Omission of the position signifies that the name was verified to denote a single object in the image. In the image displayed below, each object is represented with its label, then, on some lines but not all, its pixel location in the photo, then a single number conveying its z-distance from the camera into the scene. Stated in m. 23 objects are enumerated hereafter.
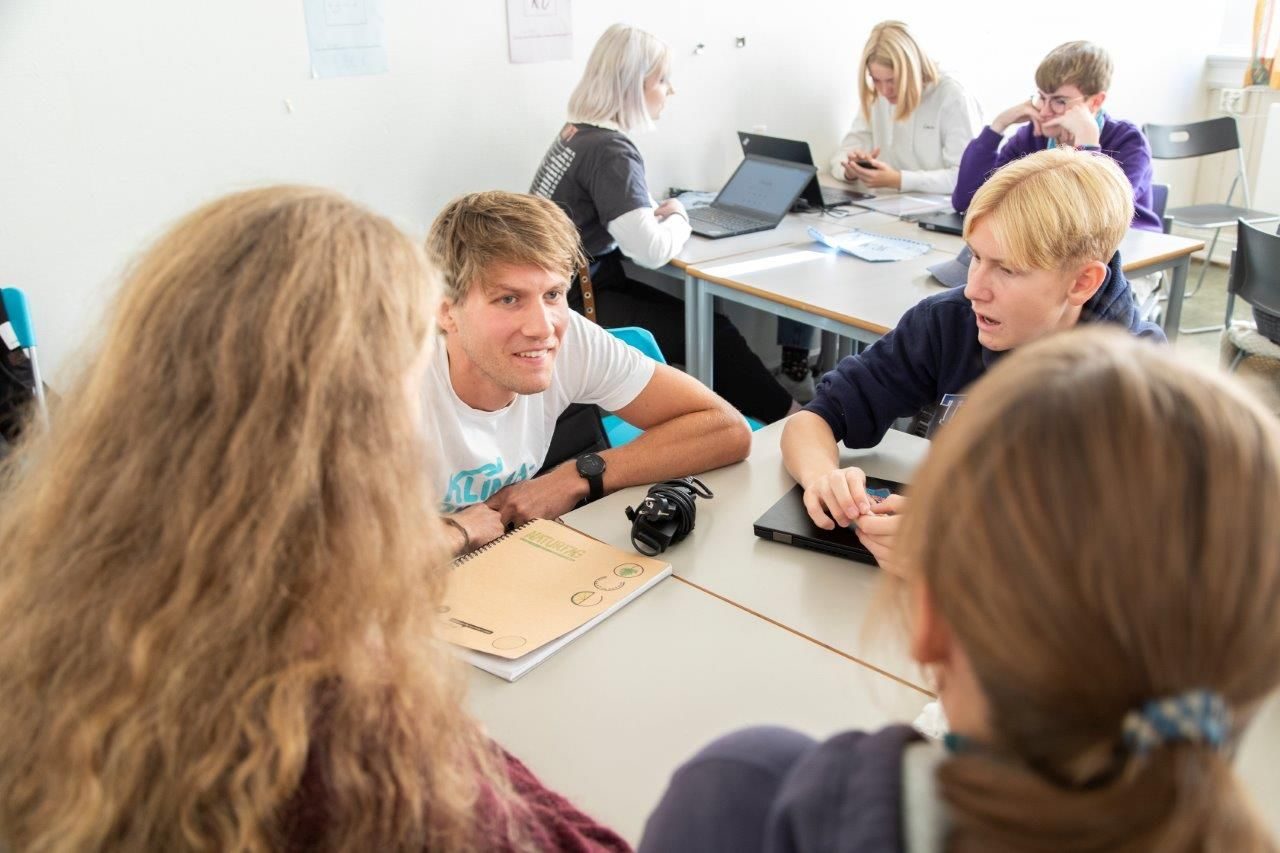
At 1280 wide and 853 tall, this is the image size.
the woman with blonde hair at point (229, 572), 0.65
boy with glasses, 3.15
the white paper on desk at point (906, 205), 3.51
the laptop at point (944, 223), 3.17
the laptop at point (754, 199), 3.29
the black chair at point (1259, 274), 2.67
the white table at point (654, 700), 1.02
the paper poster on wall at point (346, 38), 2.77
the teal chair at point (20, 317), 2.16
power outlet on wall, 5.20
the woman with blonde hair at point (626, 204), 2.90
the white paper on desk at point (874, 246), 2.89
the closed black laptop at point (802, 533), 1.40
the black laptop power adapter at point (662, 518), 1.43
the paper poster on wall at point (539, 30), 3.18
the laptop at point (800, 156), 3.51
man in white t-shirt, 1.61
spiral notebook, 1.20
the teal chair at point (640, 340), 2.05
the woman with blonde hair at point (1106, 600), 0.45
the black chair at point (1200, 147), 4.30
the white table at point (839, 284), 2.47
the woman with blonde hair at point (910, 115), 3.79
